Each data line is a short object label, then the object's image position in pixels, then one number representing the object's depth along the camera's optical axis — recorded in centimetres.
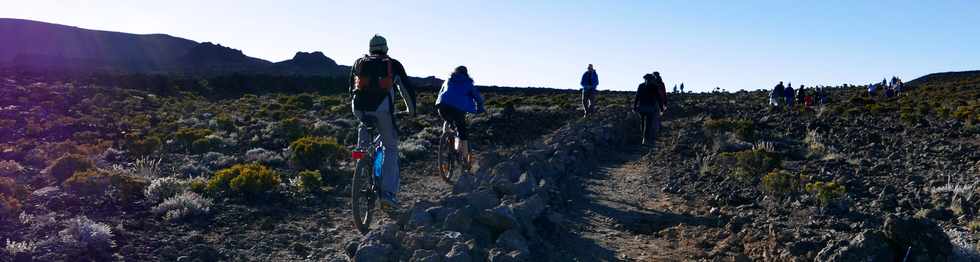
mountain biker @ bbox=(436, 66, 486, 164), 841
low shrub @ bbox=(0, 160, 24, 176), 1033
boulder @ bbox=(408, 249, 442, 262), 452
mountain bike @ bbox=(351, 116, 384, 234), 593
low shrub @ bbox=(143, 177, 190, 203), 775
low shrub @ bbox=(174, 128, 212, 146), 1500
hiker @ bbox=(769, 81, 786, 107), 2644
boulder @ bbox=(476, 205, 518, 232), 547
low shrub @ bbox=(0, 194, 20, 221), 651
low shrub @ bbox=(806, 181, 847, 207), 743
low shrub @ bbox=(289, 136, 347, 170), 1060
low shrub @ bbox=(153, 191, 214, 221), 692
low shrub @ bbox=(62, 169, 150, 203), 787
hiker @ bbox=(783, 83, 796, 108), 2716
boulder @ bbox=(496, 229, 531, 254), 514
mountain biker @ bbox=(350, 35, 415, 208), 569
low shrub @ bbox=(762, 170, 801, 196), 823
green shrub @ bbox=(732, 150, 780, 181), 1007
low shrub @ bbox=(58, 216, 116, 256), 541
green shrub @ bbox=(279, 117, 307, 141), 1650
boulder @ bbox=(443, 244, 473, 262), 455
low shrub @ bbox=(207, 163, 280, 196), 816
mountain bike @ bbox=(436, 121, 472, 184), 900
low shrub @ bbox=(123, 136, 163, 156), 1345
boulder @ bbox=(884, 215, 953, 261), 492
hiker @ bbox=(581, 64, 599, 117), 1917
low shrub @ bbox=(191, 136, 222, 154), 1422
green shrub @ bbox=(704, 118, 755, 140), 1571
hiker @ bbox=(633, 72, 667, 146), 1373
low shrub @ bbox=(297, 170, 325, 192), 873
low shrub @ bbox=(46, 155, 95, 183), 977
